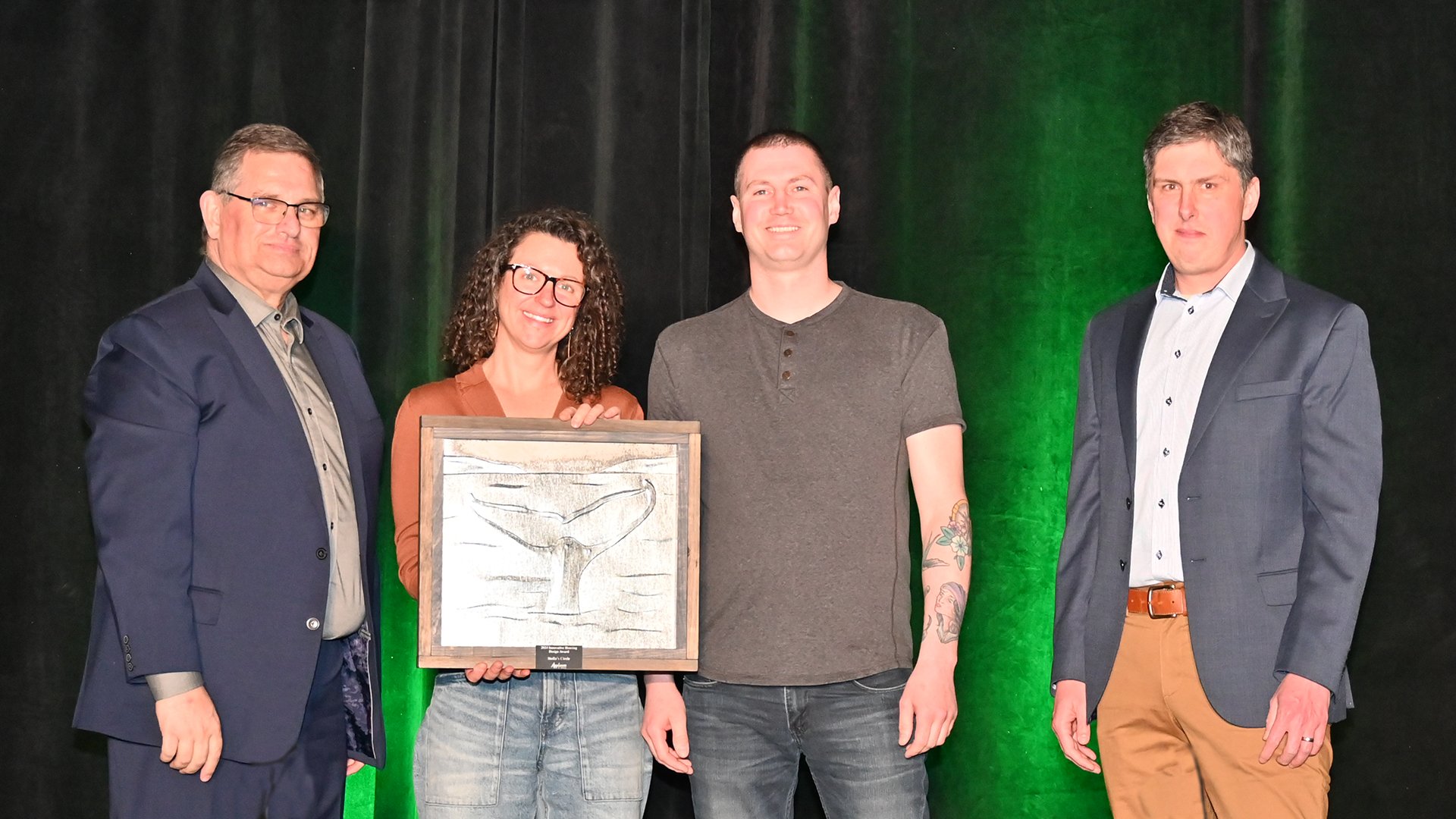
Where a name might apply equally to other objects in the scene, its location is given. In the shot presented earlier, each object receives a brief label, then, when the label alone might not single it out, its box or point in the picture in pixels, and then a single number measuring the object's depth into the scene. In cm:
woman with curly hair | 240
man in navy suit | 228
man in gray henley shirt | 244
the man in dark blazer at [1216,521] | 237
